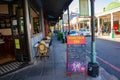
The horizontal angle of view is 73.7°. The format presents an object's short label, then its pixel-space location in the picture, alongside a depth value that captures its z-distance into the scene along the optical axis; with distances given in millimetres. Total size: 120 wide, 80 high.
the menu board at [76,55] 2691
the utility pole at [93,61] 2603
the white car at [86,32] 14264
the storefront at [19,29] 3447
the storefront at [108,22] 11715
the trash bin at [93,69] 2600
